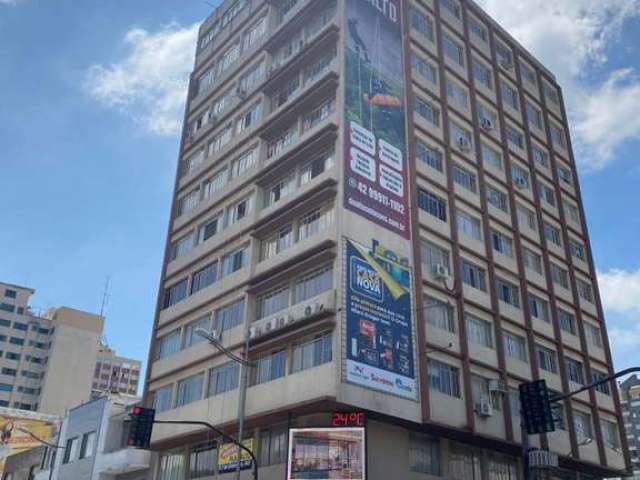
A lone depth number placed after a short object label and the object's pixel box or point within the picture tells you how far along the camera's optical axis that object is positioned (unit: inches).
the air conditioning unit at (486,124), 1744.8
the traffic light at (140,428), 1022.4
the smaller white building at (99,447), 1653.5
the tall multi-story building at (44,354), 4375.0
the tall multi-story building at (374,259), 1213.1
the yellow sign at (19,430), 2642.7
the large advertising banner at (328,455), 1106.7
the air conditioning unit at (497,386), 1373.0
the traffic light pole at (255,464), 997.6
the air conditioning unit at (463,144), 1622.8
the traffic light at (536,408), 865.5
